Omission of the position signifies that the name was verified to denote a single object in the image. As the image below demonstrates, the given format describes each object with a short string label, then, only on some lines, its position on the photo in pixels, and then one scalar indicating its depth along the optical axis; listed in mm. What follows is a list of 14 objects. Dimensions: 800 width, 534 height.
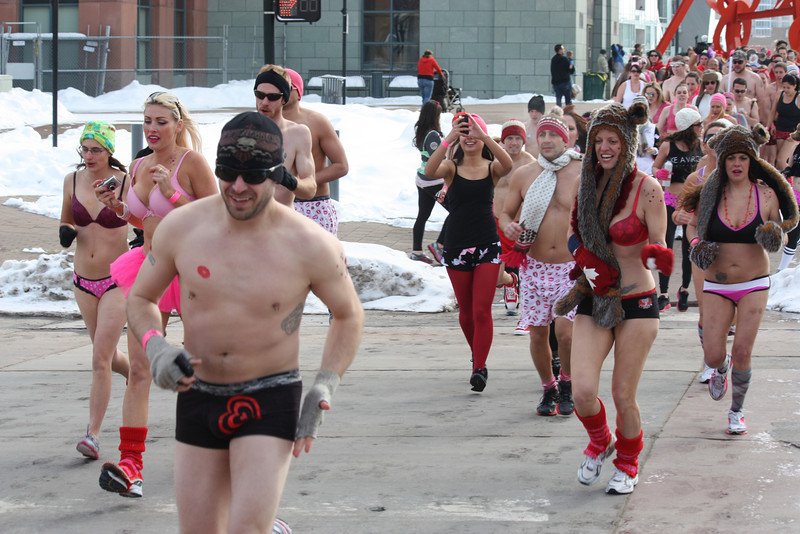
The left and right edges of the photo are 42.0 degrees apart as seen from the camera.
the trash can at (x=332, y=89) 28969
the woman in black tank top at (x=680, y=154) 10711
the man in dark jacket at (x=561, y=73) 29047
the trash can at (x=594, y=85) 39750
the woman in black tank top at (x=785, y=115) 15234
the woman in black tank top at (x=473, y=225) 7191
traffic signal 11852
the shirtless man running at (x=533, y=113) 12347
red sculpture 33062
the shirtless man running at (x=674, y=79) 17094
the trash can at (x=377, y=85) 35781
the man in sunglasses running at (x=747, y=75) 17688
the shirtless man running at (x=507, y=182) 8062
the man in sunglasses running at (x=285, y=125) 6680
